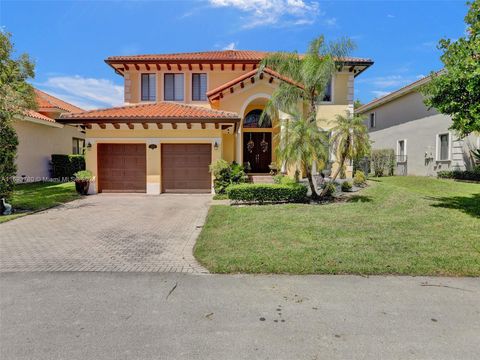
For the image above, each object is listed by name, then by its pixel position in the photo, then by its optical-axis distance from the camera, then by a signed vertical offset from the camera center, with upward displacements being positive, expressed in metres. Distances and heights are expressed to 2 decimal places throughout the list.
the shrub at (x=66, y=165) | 21.59 -0.04
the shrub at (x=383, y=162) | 21.45 +0.30
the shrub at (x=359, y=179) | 15.01 -0.67
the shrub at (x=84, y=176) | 14.90 -0.58
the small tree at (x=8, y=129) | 10.16 +1.24
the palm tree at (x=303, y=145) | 10.99 +0.77
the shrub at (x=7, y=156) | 10.16 +0.28
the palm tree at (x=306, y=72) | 13.52 +4.37
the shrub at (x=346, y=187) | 14.13 -1.01
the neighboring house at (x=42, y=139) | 18.92 +1.84
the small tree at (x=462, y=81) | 7.66 +2.30
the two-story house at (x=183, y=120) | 15.38 +2.26
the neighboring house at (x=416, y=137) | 17.53 +2.10
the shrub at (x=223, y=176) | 14.54 -0.53
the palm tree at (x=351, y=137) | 11.30 +1.11
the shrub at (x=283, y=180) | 12.83 -0.68
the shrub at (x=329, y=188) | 12.44 -0.98
